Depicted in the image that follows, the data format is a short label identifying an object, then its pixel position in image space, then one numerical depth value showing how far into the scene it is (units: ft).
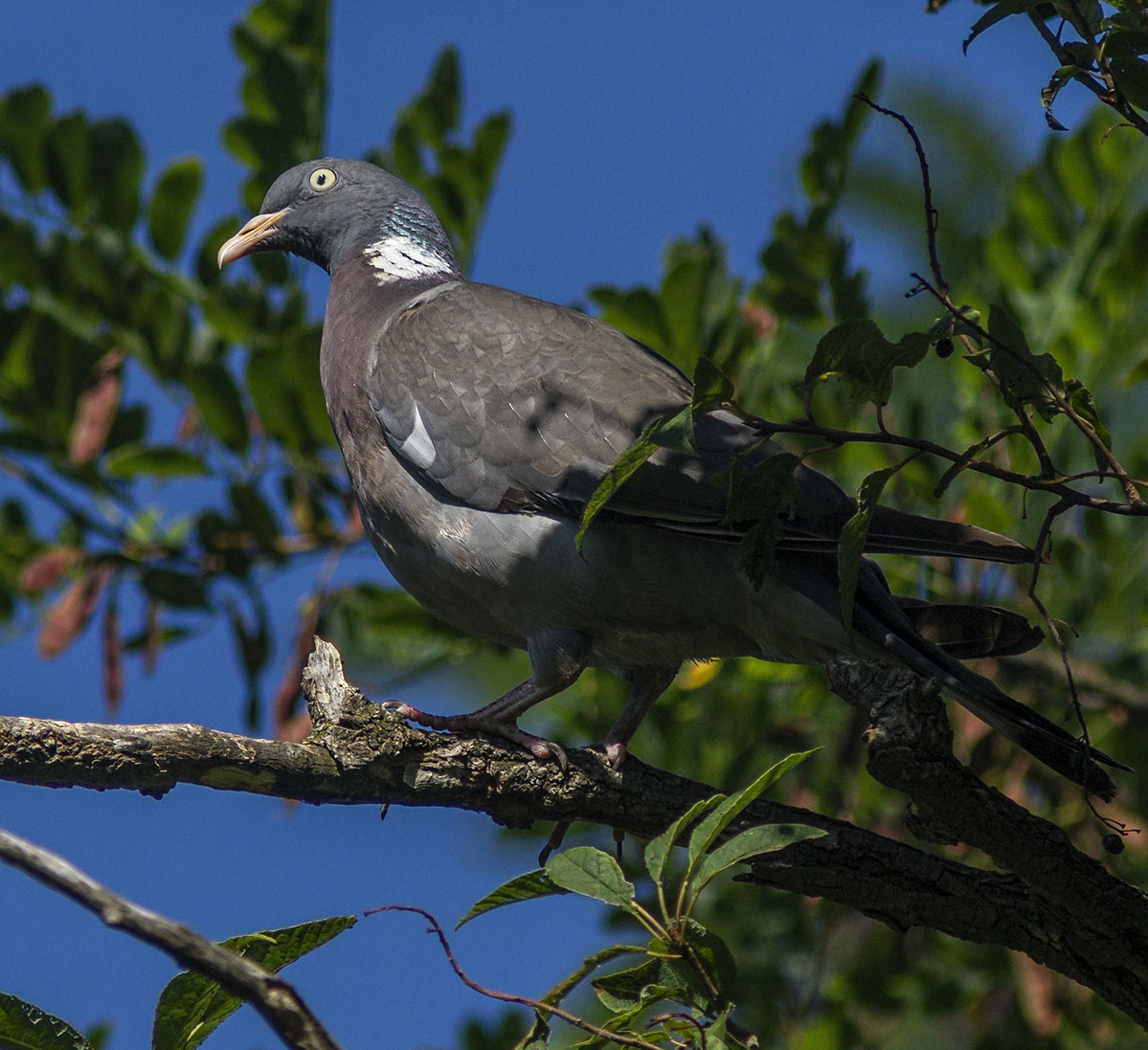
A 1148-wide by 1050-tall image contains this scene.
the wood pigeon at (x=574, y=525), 25.11
